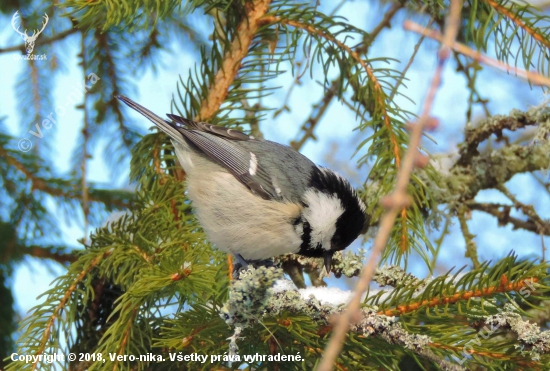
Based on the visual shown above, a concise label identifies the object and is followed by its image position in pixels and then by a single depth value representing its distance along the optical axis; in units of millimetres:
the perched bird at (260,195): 3134
